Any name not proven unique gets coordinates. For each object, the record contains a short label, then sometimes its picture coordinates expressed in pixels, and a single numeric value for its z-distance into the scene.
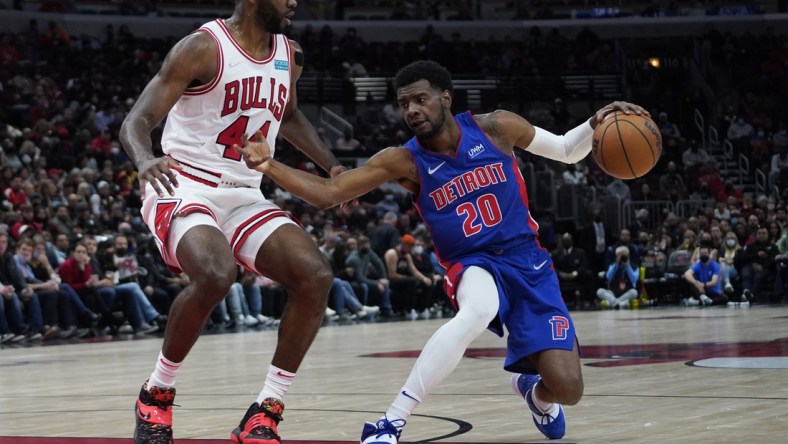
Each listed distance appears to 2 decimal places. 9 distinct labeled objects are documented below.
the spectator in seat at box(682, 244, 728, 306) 18.56
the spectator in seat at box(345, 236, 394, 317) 17.31
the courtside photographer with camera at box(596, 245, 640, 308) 19.08
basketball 5.23
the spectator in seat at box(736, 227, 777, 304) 18.64
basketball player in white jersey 4.83
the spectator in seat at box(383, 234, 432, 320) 17.83
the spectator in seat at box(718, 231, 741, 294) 18.83
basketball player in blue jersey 4.89
